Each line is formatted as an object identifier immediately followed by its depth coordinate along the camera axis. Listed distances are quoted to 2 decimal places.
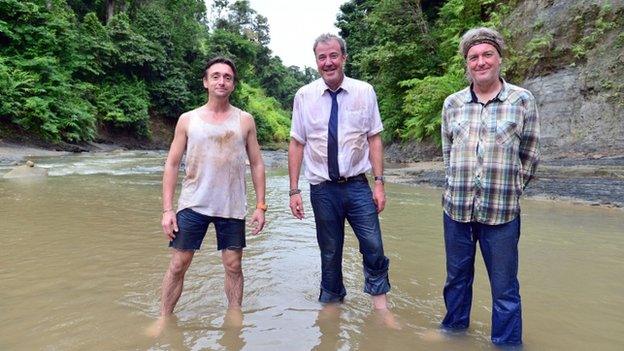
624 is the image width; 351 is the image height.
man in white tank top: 3.18
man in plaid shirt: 2.58
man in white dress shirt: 3.24
